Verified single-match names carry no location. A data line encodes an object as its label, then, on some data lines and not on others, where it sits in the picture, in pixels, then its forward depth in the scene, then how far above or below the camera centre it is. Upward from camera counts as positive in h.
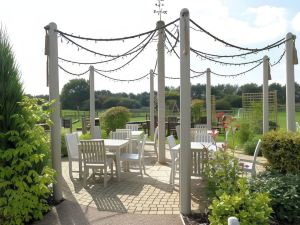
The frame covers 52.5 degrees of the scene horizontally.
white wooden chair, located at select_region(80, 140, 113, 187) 5.71 -0.72
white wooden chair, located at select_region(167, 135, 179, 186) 5.51 -0.79
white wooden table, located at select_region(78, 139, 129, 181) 6.14 -0.62
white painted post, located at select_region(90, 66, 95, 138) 10.08 +0.59
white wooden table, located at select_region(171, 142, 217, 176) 4.95 -0.73
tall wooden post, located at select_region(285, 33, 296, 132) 6.26 +0.58
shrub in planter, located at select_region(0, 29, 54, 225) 3.80 -0.42
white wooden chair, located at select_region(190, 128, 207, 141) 8.18 -0.40
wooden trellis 12.28 +0.57
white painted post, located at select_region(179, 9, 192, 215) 4.22 -0.07
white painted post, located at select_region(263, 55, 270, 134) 8.65 +0.72
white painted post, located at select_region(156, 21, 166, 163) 7.84 +0.52
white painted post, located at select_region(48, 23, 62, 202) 4.81 +0.09
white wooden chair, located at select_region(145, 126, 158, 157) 8.95 -0.78
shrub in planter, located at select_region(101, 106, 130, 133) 12.37 -0.07
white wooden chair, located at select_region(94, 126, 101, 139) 9.28 -0.45
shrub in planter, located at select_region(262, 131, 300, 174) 4.86 -0.57
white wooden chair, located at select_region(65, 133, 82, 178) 6.42 -0.64
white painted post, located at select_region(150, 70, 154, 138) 10.84 +0.50
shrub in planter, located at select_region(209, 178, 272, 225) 3.11 -0.98
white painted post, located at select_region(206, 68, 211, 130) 11.07 +0.76
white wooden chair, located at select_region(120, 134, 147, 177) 6.37 -0.84
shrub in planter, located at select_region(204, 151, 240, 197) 3.90 -0.76
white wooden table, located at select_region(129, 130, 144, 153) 8.76 -0.57
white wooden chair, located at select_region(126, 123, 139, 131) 10.97 -0.34
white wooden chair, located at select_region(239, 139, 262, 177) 5.13 -0.91
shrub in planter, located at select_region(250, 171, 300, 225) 3.85 -1.02
